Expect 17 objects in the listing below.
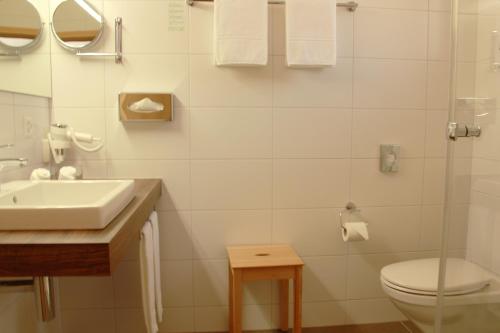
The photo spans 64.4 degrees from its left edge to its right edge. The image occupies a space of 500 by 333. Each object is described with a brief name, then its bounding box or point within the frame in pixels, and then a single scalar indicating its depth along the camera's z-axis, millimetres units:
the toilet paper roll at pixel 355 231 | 1993
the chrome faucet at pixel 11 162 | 1486
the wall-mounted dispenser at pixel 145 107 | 1932
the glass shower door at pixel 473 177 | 1197
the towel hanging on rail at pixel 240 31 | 1853
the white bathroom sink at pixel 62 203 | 1131
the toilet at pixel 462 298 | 1233
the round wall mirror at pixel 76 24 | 1923
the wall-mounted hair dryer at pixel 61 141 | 1891
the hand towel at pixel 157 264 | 1772
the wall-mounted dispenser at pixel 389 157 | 2148
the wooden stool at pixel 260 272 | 1807
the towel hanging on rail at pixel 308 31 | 1901
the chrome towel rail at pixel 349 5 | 1979
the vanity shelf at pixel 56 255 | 1010
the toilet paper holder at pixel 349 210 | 2143
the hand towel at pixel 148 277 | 1575
